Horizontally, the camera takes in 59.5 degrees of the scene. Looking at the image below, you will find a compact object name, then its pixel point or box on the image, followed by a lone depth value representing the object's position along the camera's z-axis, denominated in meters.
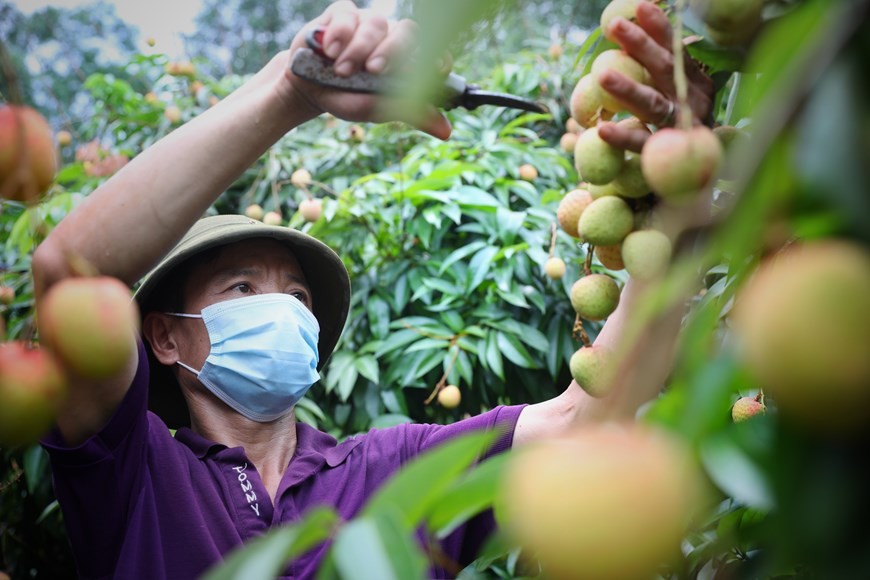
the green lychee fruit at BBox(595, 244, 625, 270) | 0.74
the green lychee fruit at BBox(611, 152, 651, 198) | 0.66
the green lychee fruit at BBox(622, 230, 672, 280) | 0.61
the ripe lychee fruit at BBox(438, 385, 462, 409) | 1.93
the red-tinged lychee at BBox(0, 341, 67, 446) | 0.49
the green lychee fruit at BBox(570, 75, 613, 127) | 0.68
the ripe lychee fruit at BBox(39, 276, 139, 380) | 0.54
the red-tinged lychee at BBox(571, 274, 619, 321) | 0.73
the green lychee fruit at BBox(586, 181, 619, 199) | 0.68
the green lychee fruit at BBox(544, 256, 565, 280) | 1.85
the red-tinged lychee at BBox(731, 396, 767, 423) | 0.81
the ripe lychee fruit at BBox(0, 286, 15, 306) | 1.78
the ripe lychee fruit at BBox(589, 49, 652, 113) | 0.65
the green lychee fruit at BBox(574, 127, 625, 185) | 0.63
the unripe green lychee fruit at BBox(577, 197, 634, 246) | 0.66
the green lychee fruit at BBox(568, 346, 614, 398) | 0.76
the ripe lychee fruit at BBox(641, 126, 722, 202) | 0.50
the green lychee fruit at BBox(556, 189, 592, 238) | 0.77
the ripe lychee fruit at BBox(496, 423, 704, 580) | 0.29
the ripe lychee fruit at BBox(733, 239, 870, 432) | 0.26
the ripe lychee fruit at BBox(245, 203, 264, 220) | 2.57
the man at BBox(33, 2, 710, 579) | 0.88
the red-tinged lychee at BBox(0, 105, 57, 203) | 0.54
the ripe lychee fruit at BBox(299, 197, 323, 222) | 2.30
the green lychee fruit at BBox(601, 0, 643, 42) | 0.65
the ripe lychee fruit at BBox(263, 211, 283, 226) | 2.39
